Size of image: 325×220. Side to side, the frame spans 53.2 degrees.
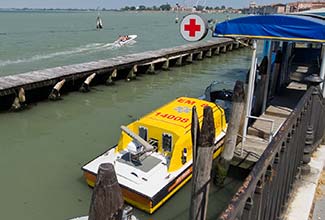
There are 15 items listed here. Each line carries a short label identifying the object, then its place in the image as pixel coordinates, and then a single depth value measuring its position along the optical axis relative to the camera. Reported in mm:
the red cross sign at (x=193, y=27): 7289
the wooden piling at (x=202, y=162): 3961
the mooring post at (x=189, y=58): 26725
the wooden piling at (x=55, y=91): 14750
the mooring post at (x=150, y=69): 21745
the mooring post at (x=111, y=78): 18250
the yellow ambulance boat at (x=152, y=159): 6805
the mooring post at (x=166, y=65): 23344
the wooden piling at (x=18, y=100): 13188
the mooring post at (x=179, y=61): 25102
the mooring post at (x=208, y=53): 30578
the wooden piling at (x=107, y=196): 1825
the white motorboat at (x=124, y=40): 36938
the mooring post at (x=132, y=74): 19742
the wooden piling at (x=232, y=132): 6922
